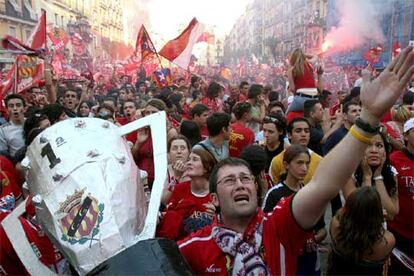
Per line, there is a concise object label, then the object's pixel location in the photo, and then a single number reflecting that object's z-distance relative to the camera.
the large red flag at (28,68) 9.02
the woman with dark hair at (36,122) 5.21
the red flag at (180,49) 12.07
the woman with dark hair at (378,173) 3.84
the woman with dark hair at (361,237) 3.00
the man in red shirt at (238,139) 5.72
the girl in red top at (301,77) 8.02
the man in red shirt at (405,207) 3.94
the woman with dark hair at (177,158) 4.50
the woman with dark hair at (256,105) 7.87
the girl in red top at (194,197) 3.41
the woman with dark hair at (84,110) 8.20
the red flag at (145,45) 14.30
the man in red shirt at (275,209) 1.95
